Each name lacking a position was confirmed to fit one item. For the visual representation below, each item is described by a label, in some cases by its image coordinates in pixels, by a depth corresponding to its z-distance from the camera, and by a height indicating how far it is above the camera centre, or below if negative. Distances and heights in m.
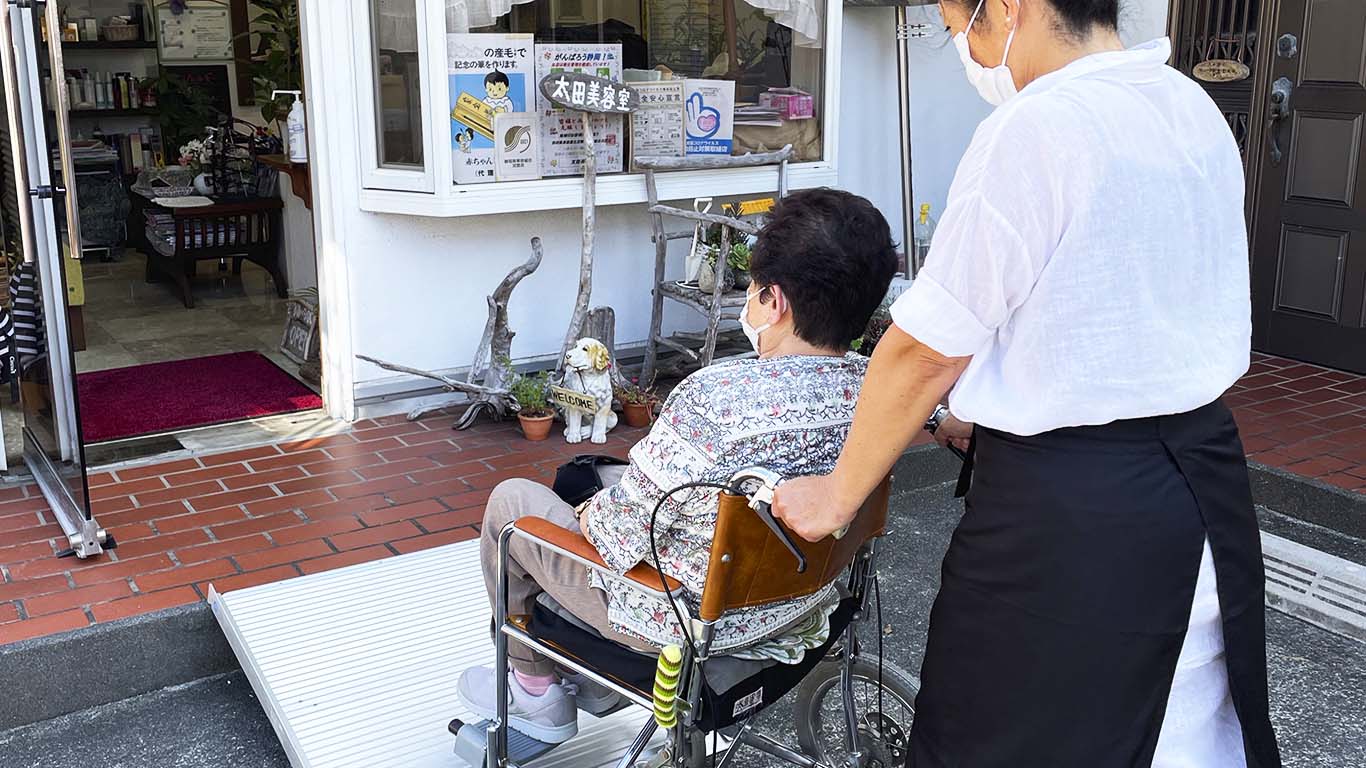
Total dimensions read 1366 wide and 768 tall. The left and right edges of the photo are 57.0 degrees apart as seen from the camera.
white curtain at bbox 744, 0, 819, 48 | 5.63 +0.38
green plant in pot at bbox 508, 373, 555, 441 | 4.88 -1.17
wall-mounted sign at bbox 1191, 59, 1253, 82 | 6.08 +0.15
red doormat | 5.13 -1.25
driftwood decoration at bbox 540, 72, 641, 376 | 4.91 +0.00
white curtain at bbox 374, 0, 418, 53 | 4.72 +0.29
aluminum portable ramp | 2.78 -1.34
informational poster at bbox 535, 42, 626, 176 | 5.07 -0.08
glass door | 3.46 -0.28
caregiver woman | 1.58 -0.39
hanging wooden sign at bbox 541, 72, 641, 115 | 4.90 +0.04
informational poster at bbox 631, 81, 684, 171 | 5.34 -0.07
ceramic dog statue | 4.68 -1.03
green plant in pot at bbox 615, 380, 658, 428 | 5.05 -1.19
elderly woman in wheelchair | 2.09 -0.75
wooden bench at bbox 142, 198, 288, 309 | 7.33 -0.76
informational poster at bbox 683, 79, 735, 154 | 5.52 -0.05
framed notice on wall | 10.05 +0.57
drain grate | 3.73 -1.45
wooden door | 5.68 -0.37
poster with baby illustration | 4.82 +0.05
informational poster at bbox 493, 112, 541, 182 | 4.95 -0.17
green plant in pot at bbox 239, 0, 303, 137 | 7.29 +0.27
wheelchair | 2.04 -1.00
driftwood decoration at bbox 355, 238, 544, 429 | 4.92 -1.03
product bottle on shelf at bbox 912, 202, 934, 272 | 6.24 -0.64
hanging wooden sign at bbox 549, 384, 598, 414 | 4.77 -1.10
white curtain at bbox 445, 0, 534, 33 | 4.76 +0.34
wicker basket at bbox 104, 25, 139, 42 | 9.99 +0.55
